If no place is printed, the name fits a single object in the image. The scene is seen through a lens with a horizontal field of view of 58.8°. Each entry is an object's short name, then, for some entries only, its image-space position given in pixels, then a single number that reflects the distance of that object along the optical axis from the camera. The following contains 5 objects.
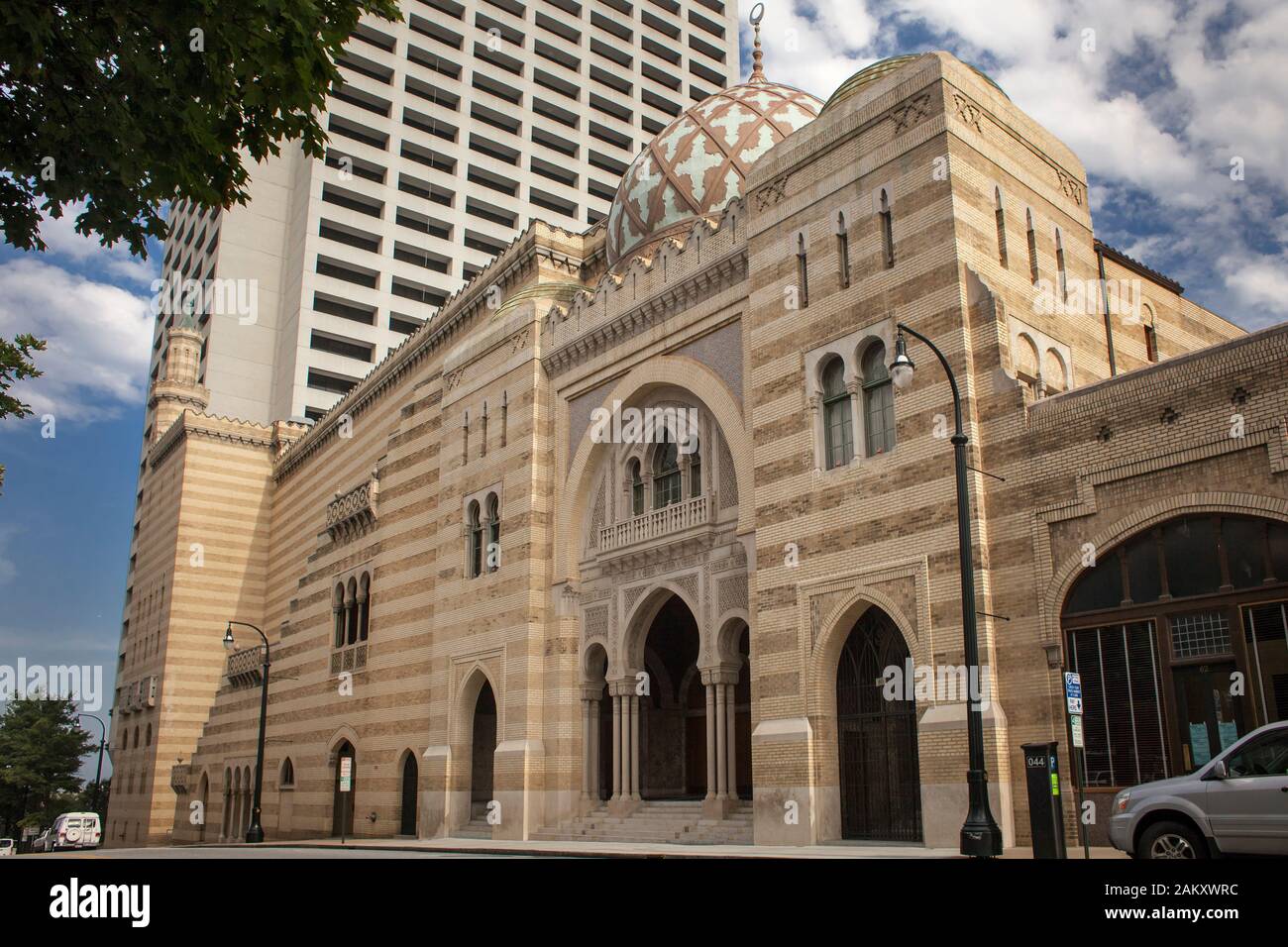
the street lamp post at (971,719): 14.07
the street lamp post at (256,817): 34.54
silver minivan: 10.55
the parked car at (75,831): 49.75
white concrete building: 63.84
